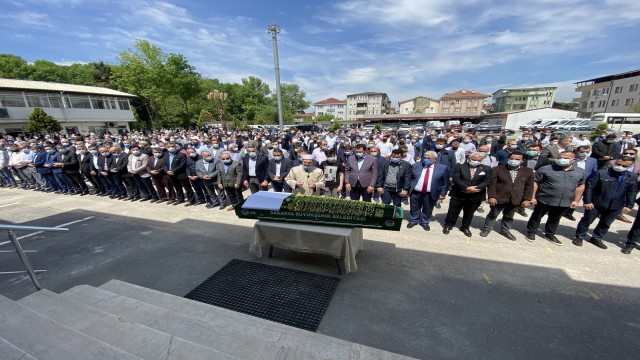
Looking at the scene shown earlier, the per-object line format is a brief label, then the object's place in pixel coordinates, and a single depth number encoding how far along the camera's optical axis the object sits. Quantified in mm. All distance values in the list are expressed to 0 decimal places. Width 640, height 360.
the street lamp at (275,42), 16828
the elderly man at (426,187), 5336
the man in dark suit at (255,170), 6844
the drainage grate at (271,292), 3199
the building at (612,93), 41781
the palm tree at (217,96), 45969
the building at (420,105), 80875
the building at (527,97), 72375
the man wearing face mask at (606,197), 4324
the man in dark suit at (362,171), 5992
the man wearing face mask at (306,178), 5777
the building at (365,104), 88250
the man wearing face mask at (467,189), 4934
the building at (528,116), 45156
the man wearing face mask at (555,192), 4602
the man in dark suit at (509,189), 4852
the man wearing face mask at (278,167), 6621
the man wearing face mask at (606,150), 7094
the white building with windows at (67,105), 24234
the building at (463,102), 69500
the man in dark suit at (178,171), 7191
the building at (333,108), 94250
